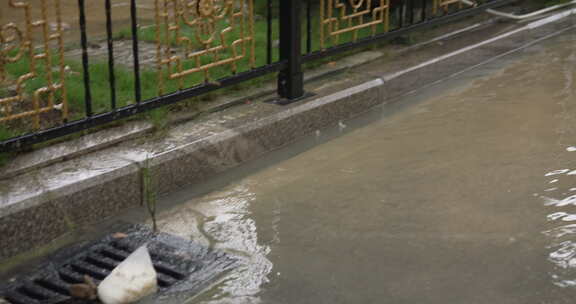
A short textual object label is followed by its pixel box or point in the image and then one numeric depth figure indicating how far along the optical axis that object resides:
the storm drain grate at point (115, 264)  3.30
